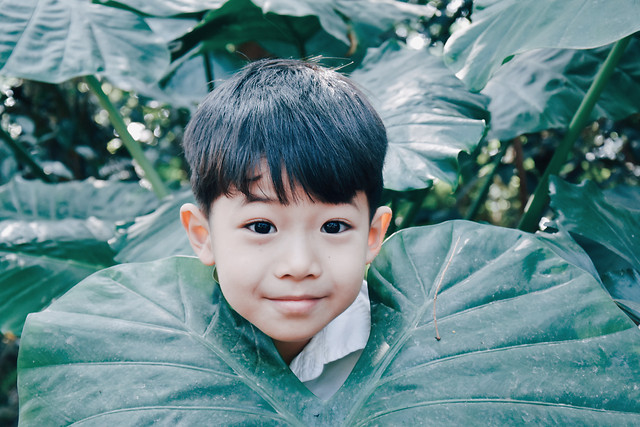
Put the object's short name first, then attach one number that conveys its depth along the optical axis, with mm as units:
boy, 602
